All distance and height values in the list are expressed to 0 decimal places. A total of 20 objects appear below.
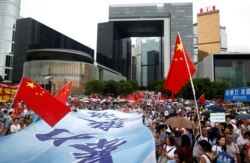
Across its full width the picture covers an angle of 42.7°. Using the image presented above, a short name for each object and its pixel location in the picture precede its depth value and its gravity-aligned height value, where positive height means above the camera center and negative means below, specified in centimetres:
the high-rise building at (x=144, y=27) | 13850 +3058
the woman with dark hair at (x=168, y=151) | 594 -107
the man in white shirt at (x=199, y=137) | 689 -102
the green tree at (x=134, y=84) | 10438 +339
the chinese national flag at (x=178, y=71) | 898 +69
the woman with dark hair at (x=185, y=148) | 566 -100
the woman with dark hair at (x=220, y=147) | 664 -109
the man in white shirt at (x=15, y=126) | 1045 -112
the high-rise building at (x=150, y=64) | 18962 +1849
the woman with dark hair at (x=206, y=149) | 537 -92
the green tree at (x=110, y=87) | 10256 +225
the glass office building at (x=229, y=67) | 10356 +952
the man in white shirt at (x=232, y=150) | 662 -112
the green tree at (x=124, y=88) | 10062 +194
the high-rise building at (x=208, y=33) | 15250 +3089
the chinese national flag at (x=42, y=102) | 559 -17
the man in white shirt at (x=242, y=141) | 779 -112
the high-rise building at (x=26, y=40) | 9719 +1667
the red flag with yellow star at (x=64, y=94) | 1066 -2
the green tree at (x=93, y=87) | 9962 +213
